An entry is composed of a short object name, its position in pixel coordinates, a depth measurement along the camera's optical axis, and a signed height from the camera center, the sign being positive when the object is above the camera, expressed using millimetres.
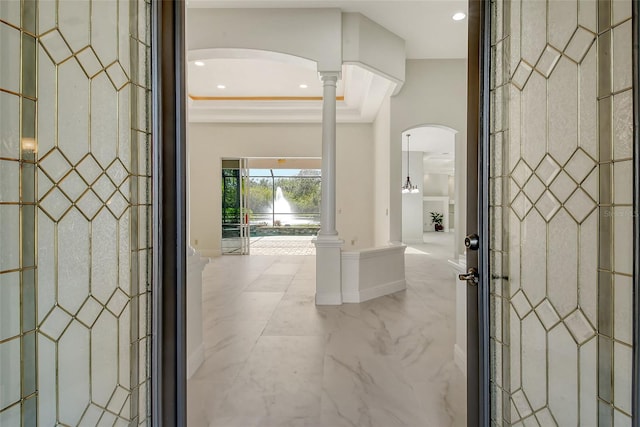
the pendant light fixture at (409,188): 9539 +679
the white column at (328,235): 3646 -282
